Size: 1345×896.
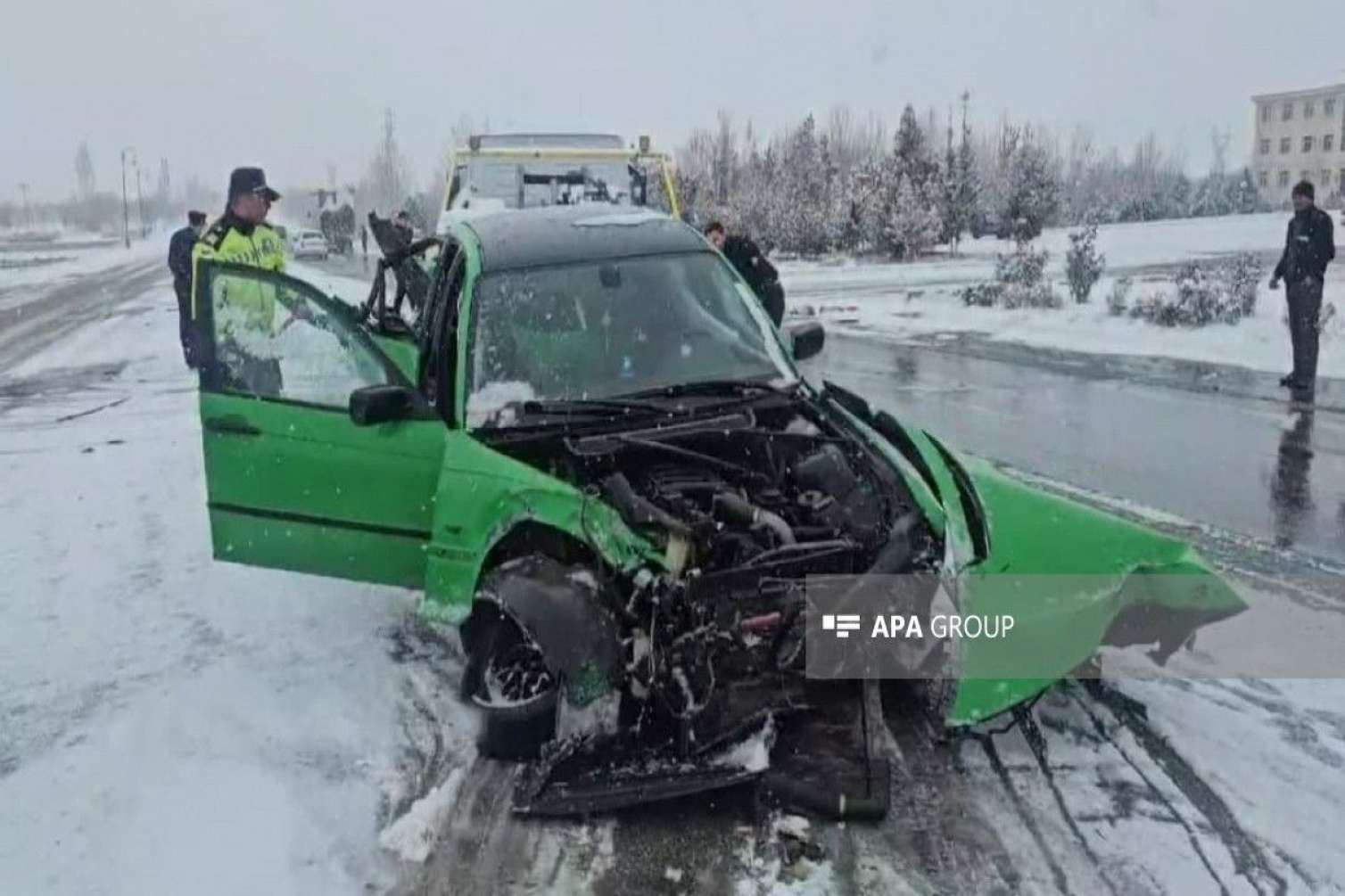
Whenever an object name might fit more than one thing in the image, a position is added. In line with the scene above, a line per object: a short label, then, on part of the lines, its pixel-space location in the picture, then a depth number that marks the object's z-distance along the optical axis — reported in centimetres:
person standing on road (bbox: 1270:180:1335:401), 1206
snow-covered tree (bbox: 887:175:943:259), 4178
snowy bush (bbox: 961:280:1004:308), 2275
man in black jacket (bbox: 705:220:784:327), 1145
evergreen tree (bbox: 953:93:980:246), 4775
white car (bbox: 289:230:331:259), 5259
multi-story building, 8906
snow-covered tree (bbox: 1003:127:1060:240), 4875
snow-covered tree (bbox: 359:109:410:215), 9153
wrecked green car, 391
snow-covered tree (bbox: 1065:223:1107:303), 2164
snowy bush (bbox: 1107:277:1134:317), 1952
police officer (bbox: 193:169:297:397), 533
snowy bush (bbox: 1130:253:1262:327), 1777
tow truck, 1336
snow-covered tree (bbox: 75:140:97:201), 17425
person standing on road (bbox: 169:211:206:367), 1422
